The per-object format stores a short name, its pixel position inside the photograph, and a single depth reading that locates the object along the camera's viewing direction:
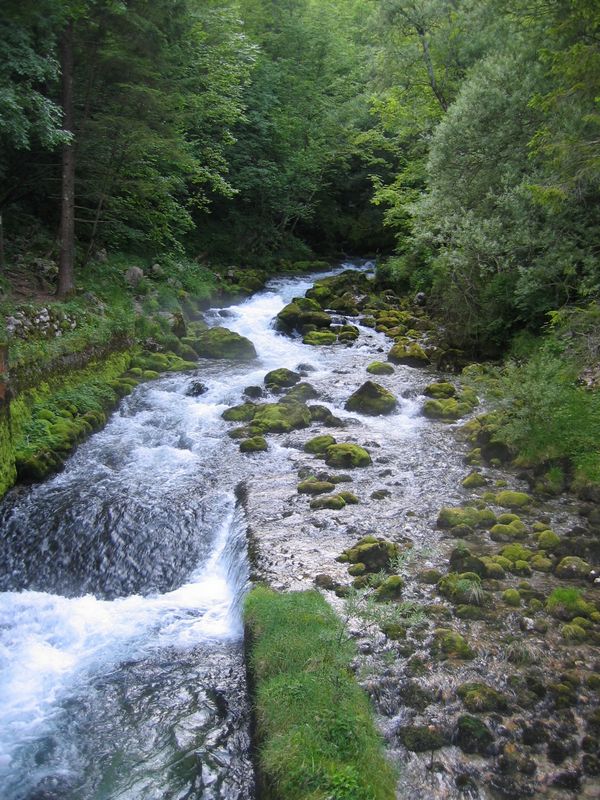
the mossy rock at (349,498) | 9.74
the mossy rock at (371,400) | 14.14
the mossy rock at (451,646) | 6.24
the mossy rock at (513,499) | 9.62
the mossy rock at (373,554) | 7.84
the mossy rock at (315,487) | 10.10
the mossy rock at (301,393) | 14.74
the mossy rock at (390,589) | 7.18
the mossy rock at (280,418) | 13.02
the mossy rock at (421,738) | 5.22
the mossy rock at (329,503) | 9.56
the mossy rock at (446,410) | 13.81
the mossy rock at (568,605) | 6.77
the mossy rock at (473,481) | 10.35
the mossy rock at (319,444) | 11.97
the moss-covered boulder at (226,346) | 18.55
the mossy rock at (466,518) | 8.96
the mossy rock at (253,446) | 11.96
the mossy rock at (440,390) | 14.88
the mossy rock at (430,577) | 7.53
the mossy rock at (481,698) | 5.59
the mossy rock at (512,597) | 7.04
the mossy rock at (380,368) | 17.02
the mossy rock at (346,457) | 11.26
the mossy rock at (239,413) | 13.70
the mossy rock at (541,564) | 7.77
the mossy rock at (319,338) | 20.38
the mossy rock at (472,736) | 5.21
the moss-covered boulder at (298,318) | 21.62
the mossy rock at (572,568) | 7.56
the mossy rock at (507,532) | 8.59
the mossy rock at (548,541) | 8.25
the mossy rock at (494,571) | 7.59
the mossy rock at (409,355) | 17.80
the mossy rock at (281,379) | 15.87
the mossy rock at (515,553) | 7.96
